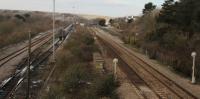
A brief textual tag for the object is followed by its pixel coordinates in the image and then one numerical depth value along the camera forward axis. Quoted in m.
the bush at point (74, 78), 23.75
